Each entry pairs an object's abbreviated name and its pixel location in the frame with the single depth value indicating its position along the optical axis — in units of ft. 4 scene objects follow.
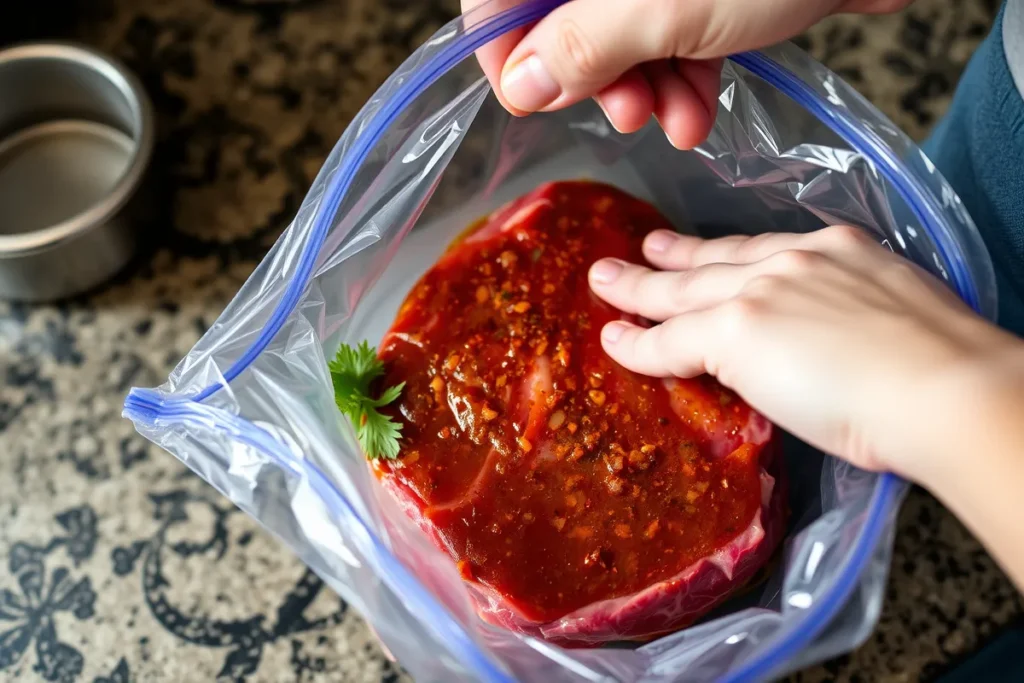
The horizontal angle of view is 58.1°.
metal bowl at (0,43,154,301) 3.13
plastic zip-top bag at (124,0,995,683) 2.24
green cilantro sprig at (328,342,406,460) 2.71
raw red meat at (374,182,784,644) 2.61
